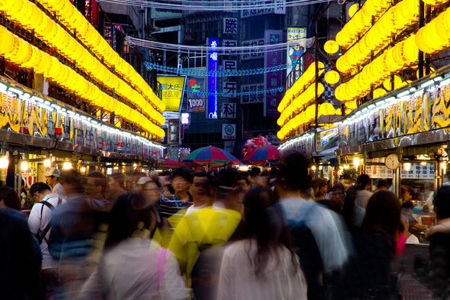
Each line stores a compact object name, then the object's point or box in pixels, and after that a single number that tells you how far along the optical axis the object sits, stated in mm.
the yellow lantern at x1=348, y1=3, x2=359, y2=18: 24158
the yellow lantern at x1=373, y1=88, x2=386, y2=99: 21778
